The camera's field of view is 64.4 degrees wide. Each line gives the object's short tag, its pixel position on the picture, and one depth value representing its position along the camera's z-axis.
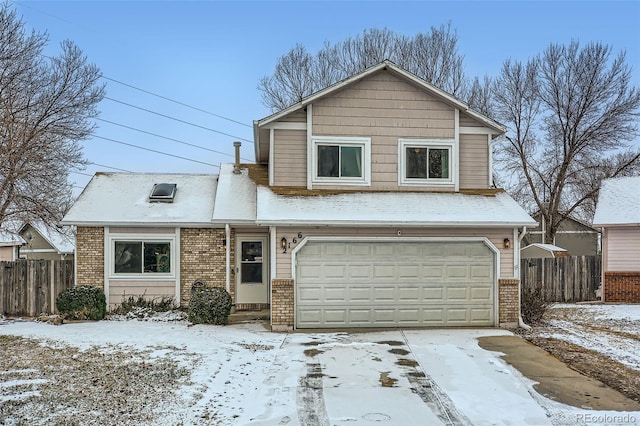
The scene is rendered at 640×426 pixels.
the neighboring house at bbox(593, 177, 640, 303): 18.06
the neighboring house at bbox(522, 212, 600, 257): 32.34
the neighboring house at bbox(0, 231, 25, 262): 28.52
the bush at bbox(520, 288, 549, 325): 13.55
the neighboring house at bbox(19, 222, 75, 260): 32.91
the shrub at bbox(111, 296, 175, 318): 14.29
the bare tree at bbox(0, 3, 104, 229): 16.11
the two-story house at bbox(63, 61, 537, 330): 12.49
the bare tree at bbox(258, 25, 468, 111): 27.23
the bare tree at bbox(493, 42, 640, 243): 25.45
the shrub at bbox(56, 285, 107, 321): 13.66
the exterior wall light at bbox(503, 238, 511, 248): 12.80
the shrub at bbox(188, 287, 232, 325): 12.80
